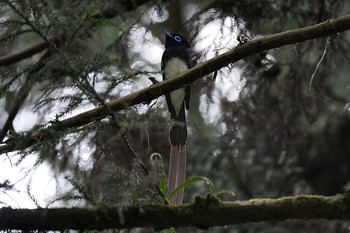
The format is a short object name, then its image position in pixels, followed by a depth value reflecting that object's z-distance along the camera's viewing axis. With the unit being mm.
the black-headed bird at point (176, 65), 11008
